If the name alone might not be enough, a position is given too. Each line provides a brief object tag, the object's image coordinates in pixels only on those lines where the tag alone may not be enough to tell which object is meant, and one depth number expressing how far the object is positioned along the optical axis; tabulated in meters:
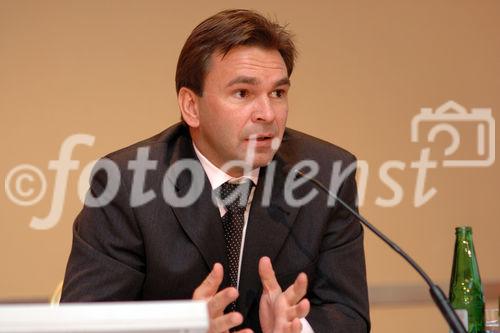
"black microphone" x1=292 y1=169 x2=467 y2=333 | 4.19
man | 4.60
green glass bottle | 4.44
